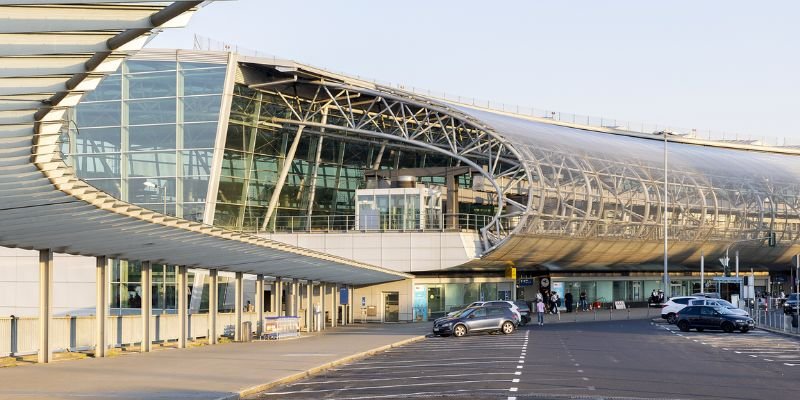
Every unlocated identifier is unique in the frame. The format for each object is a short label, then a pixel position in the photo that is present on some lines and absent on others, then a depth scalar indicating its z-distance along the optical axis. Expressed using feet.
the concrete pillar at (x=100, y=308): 102.37
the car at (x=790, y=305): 226.85
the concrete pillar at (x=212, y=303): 130.82
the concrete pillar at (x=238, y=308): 138.51
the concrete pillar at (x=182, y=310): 120.37
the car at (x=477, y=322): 154.51
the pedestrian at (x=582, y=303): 268.13
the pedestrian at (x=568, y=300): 249.14
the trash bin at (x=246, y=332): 137.59
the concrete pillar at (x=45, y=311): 92.73
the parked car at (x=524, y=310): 189.26
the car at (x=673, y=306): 196.34
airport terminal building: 209.26
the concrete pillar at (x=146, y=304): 111.14
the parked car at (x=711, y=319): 161.07
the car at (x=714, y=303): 177.08
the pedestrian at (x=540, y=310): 187.73
